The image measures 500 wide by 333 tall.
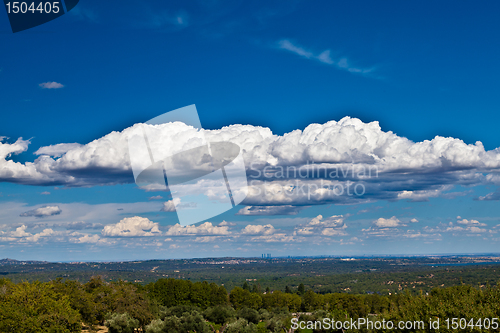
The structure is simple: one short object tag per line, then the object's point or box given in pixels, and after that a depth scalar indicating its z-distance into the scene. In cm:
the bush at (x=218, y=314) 7706
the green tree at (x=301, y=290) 13669
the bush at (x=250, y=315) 7588
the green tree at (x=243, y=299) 10044
